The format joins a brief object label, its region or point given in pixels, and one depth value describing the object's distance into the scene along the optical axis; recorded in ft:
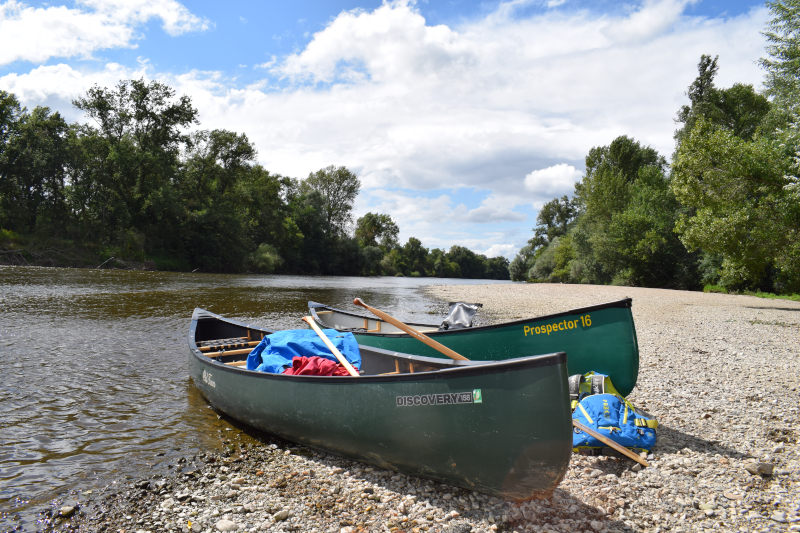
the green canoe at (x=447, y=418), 10.50
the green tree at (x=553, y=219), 249.96
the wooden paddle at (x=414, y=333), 16.48
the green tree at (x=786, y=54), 53.31
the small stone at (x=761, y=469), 12.69
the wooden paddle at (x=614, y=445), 13.42
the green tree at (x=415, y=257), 375.25
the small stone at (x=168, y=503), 11.92
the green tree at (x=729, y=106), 109.50
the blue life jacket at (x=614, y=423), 14.12
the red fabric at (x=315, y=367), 16.01
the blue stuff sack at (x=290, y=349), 17.23
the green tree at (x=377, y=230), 321.52
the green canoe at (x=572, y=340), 18.15
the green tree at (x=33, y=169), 127.54
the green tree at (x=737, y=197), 52.26
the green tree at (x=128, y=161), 137.39
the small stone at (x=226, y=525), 10.82
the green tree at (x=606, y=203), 132.77
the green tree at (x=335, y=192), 252.83
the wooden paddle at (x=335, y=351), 15.79
